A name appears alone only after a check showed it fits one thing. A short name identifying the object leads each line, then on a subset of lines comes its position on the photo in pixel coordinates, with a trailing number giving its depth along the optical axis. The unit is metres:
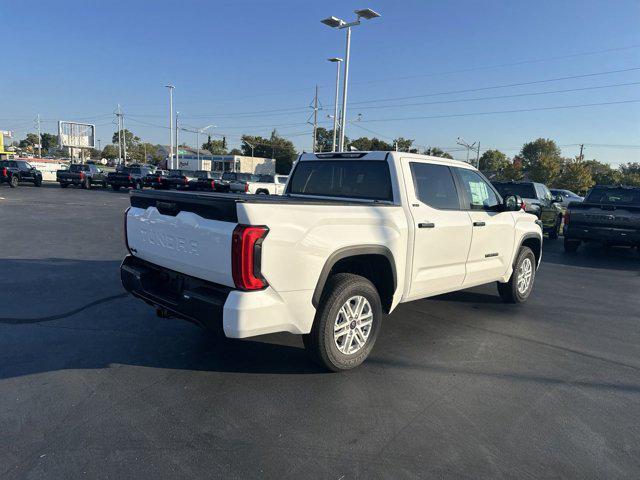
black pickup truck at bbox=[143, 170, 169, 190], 30.49
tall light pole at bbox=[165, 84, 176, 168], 54.15
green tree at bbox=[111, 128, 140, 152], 117.56
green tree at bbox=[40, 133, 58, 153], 143.90
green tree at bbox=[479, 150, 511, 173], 104.96
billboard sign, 72.56
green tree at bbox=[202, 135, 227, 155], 129.62
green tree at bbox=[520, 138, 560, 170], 104.91
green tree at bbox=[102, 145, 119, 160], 123.31
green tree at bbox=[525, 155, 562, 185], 61.22
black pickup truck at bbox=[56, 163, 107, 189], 31.23
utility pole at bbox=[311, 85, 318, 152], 42.77
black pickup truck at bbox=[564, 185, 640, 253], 10.44
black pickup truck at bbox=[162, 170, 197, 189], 30.34
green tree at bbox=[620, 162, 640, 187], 61.47
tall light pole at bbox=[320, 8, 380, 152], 21.12
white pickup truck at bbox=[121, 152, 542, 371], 3.08
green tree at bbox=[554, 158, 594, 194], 56.56
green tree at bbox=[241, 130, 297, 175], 95.58
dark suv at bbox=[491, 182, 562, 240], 13.10
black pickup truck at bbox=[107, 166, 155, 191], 31.50
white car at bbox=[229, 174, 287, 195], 23.47
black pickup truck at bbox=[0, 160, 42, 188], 28.38
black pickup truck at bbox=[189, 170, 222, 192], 29.16
